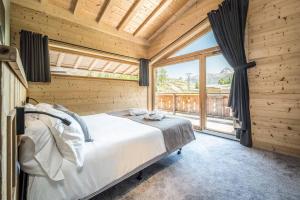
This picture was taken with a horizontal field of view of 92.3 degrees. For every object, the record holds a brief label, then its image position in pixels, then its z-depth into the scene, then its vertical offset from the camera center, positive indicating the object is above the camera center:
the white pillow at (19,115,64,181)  1.01 -0.36
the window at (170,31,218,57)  3.61 +1.53
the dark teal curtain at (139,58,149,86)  4.66 +0.96
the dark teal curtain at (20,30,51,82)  2.65 +0.90
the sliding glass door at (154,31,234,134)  3.68 +0.61
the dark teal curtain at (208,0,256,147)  2.85 +0.92
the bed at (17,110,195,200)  1.09 -0.56
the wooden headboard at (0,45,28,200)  0.51 -0.12
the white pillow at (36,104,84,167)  1.14 -0.31
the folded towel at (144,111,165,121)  2.51 -0.26
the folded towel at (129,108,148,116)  3.01 -0.22
